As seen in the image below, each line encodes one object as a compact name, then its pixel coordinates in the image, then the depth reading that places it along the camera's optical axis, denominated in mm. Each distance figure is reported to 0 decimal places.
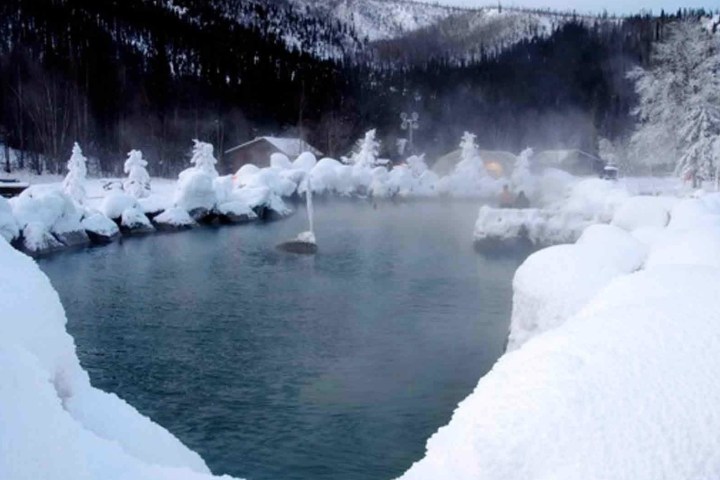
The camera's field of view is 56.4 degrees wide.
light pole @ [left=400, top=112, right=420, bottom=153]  74375
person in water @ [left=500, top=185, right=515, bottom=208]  29166
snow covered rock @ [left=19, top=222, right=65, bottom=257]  21969
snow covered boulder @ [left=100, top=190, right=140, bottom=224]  27844
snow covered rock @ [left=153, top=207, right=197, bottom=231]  28703
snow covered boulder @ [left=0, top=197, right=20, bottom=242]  21719
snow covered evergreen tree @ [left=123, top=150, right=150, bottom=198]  33281
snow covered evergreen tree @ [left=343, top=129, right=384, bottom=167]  52844
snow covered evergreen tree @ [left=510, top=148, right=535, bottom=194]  47666
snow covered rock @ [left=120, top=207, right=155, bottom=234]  27250
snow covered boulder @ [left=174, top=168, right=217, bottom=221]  30953
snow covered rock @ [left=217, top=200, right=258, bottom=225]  31497
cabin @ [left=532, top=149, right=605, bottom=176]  62956
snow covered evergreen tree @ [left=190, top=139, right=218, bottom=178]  41453
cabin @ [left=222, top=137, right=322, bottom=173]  56000
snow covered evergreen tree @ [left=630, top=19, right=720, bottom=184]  30172
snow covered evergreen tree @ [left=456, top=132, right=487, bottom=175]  54062
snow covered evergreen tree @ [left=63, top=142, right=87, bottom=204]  30062
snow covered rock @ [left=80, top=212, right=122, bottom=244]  24953
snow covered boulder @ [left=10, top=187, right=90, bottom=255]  22266
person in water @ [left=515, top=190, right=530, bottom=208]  29456
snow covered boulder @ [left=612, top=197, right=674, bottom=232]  14758
